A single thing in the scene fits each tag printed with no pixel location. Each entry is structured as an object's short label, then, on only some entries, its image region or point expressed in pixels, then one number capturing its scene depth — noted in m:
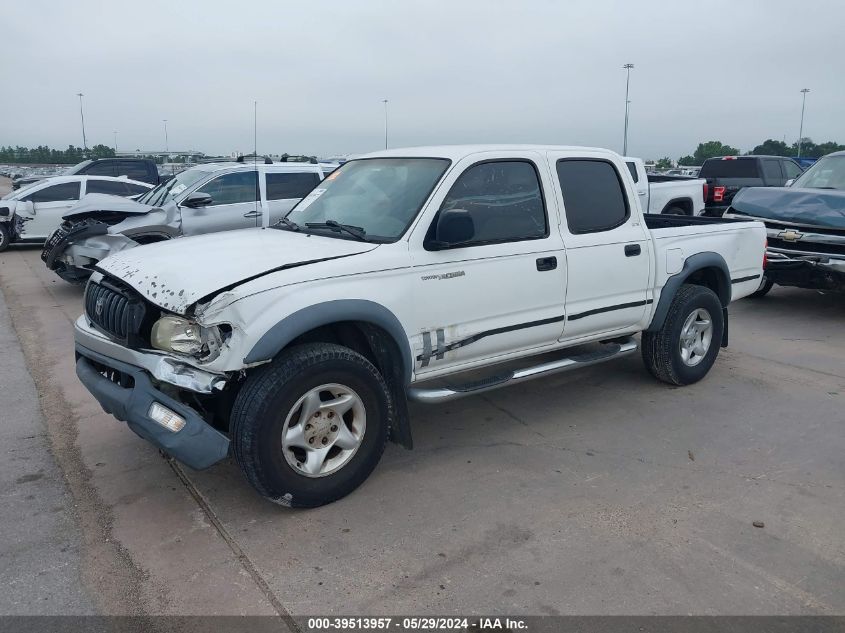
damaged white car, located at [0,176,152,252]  14.54
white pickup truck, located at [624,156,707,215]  12.95
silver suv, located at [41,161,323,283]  9.60
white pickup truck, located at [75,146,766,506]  3.55
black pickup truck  16.28
